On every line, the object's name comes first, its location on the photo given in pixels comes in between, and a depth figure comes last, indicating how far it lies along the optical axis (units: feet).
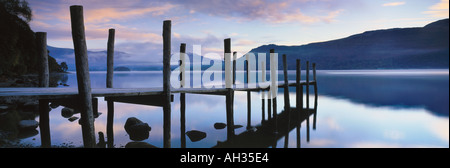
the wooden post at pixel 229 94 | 31.50
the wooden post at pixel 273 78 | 41.33
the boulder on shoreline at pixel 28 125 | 33.69
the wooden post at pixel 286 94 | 44.87
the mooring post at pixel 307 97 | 58.40
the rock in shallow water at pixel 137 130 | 34.84
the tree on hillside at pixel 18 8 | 73.83
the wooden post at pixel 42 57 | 27.45
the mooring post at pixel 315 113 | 49.01
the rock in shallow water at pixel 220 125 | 42.95
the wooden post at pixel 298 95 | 53.28
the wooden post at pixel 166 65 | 24.44
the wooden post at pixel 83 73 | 18.31
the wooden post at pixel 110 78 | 30.45
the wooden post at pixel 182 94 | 34.63
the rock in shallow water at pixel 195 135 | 35.06
